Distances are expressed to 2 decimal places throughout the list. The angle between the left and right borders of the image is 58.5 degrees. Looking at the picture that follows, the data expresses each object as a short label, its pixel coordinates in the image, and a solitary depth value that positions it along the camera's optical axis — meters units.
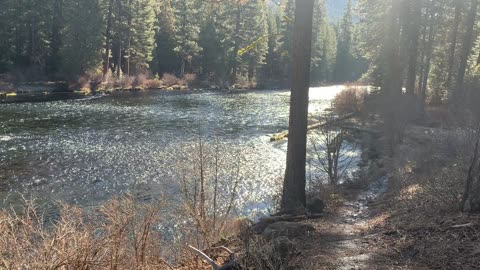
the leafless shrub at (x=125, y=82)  48.53
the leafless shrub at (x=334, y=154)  11.55
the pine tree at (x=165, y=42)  62.81
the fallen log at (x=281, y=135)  21.08
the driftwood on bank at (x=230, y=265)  5.40
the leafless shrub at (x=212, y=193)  6.63
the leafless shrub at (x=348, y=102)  29.44
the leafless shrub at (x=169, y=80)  54.56
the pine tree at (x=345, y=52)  94.31
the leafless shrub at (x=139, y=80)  50.14
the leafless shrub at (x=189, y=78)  56.99
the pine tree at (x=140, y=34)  53.12
